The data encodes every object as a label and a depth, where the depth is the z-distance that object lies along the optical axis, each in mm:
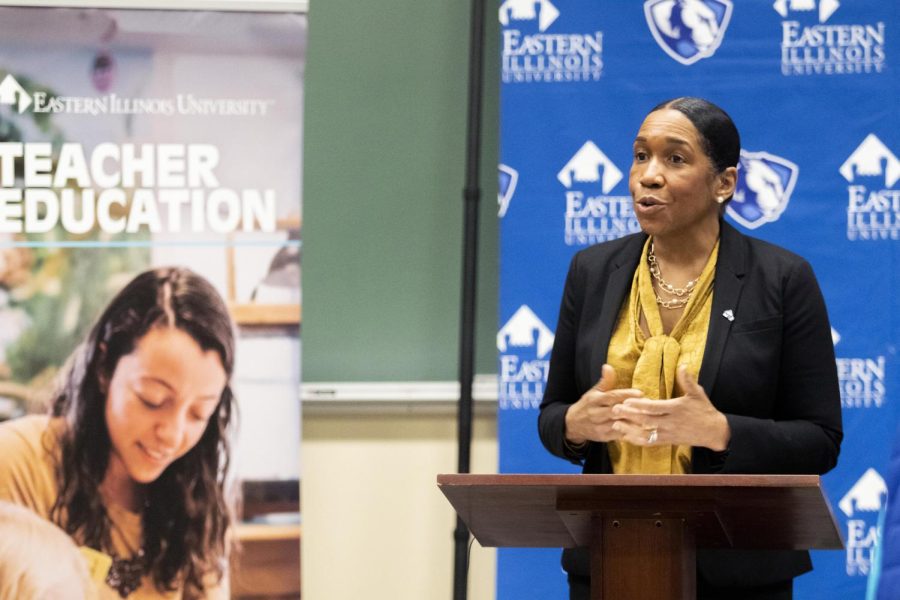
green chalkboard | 9250
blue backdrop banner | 8797
